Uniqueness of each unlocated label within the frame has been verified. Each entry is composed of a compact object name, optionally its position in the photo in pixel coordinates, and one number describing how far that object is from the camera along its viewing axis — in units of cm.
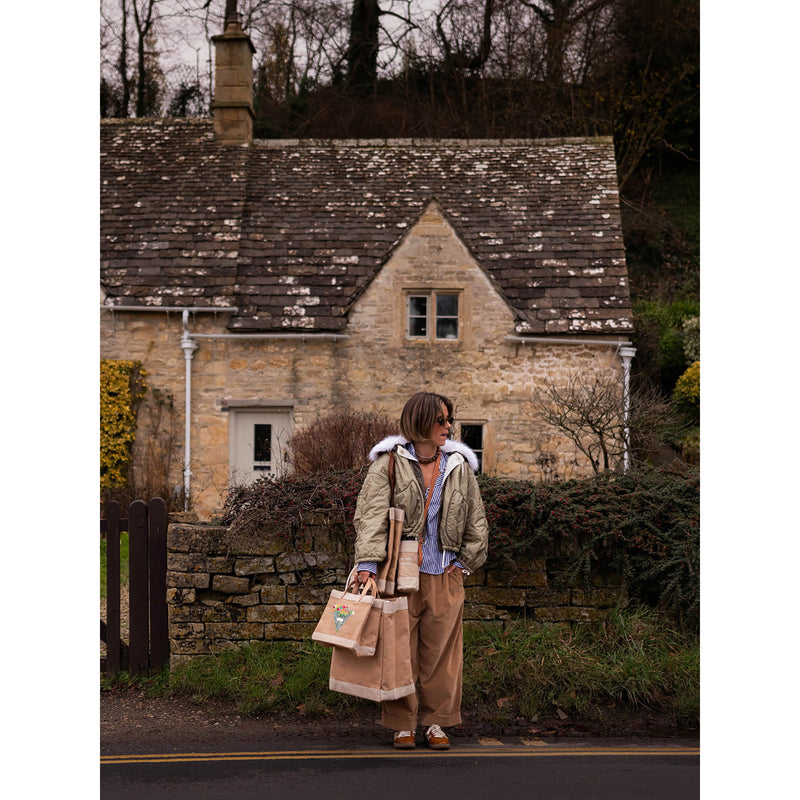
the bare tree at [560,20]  2338
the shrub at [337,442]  998
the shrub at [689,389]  1641
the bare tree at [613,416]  931
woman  457
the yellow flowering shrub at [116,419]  1384
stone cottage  1395
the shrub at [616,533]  585
